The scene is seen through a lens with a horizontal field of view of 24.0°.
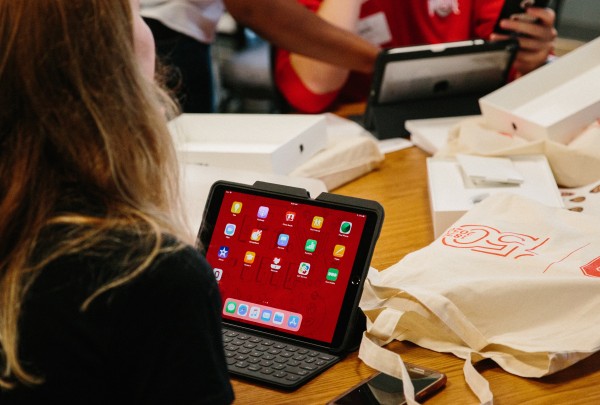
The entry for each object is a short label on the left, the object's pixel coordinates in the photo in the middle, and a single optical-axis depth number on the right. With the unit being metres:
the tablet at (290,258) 1.73
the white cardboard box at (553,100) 2.25
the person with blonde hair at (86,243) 1.41
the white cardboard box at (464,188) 2.01
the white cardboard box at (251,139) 2.19
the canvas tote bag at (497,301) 1.66
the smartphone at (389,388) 1.61
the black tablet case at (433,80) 2.46
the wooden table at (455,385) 1.63
